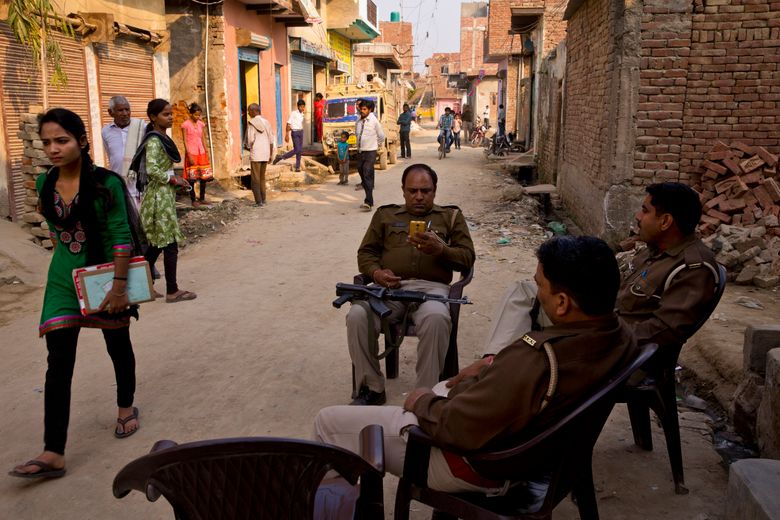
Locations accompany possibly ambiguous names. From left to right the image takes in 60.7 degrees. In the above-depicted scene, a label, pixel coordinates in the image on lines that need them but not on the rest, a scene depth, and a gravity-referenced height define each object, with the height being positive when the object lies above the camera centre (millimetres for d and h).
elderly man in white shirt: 6553 -77
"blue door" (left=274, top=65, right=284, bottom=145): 18672 +833
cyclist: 21688 +131
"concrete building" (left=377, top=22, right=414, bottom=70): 57844 +8498
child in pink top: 11234 -300
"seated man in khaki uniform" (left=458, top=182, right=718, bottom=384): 2902 -687
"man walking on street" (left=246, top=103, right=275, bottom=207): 11500 -185
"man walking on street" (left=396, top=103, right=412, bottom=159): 21344 +100
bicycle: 22211 -262
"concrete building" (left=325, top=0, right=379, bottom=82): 25422 +4149
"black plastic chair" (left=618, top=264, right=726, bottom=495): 2943 -1151
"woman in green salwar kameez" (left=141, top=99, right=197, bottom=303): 5648 -487
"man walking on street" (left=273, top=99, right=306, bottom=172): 16891 +77
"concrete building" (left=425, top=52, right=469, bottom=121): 58125 +4801
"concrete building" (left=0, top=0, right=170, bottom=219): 8102 +853
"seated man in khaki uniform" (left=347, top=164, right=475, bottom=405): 3717 -751
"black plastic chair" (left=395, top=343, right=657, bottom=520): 1929 -1006
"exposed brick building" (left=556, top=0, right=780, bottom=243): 7078 +475
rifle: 3656 -899
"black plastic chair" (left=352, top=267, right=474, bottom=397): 3805 -1156
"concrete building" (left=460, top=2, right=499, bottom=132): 56031 +8077
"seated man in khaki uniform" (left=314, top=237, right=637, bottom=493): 1921 -654
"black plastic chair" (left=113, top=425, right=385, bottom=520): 1518 -803
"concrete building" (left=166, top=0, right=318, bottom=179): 13977 +1416
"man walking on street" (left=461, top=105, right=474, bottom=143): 33750 +581
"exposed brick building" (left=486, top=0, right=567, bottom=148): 20609 +3119
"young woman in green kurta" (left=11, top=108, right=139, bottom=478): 3094 -537
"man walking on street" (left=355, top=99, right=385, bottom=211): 11461 -176
